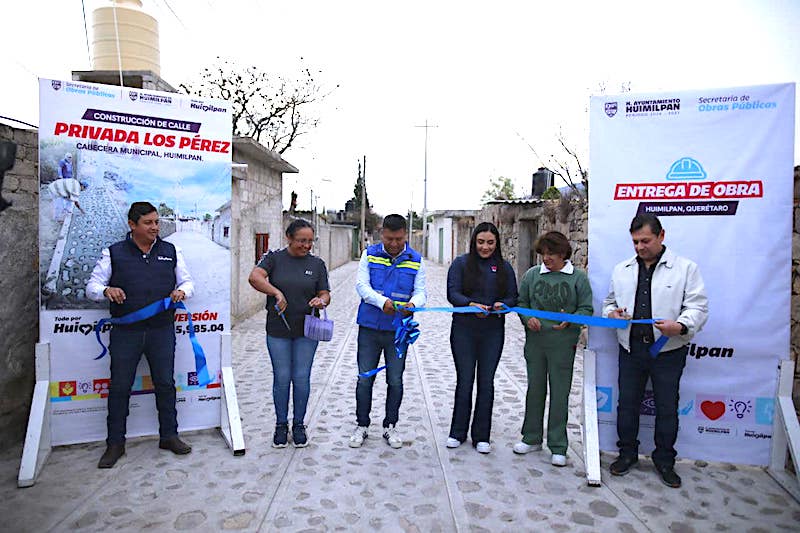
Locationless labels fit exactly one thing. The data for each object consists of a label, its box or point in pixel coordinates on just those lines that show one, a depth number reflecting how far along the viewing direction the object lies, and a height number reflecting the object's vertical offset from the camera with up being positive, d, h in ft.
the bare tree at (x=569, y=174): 41.71 +7.28
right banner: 13.39 +0.91
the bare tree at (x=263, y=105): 77.56 +22.05
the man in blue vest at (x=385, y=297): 14.82 -1.01
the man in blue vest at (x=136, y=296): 13.70 -0.91
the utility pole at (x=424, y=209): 114.83 +10.41
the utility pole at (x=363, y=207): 128.16 +12.25
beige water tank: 25.45 +10.28
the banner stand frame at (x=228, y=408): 14.61 -4.07
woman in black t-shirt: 14.64 -1.27
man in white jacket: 12.74 -1.47
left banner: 13.78 +1.23
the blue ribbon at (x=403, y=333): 14.62 -1.95
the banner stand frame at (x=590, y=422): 13.20 -4.06
